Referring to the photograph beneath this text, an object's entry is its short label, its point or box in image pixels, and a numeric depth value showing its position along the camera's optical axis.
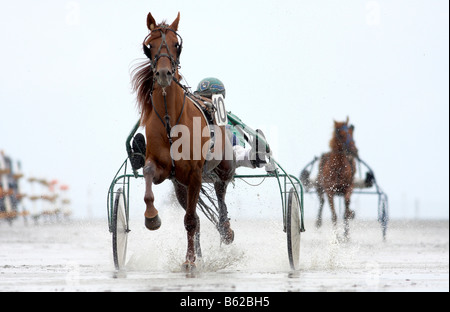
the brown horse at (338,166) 21.62
